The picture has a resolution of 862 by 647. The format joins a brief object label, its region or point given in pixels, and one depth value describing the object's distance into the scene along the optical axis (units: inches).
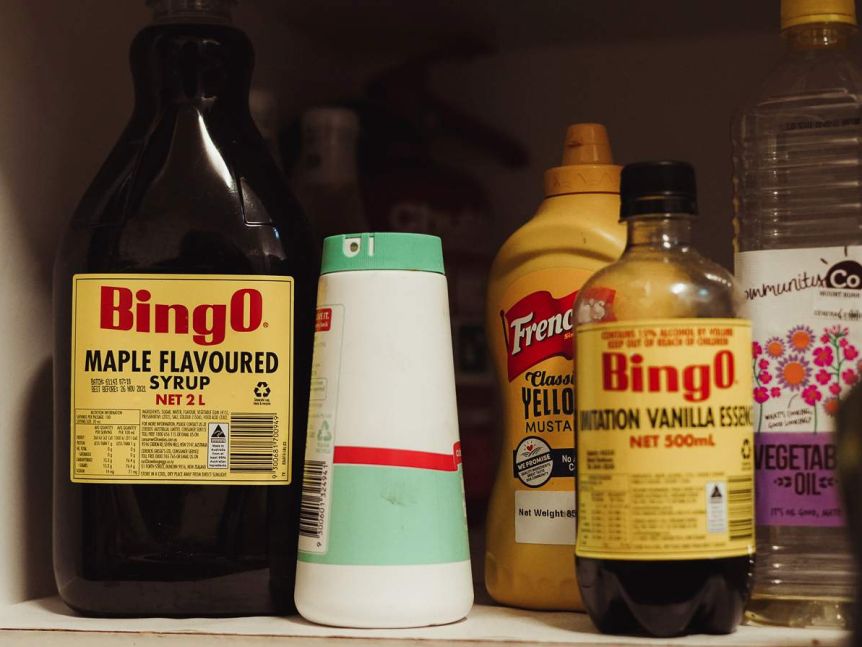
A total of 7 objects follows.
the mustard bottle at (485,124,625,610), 28.1
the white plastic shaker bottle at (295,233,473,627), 25.3
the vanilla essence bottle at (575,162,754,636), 23.5
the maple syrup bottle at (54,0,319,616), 26.9
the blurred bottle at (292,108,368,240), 37.0
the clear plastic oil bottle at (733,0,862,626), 26.1
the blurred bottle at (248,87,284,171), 36.4
